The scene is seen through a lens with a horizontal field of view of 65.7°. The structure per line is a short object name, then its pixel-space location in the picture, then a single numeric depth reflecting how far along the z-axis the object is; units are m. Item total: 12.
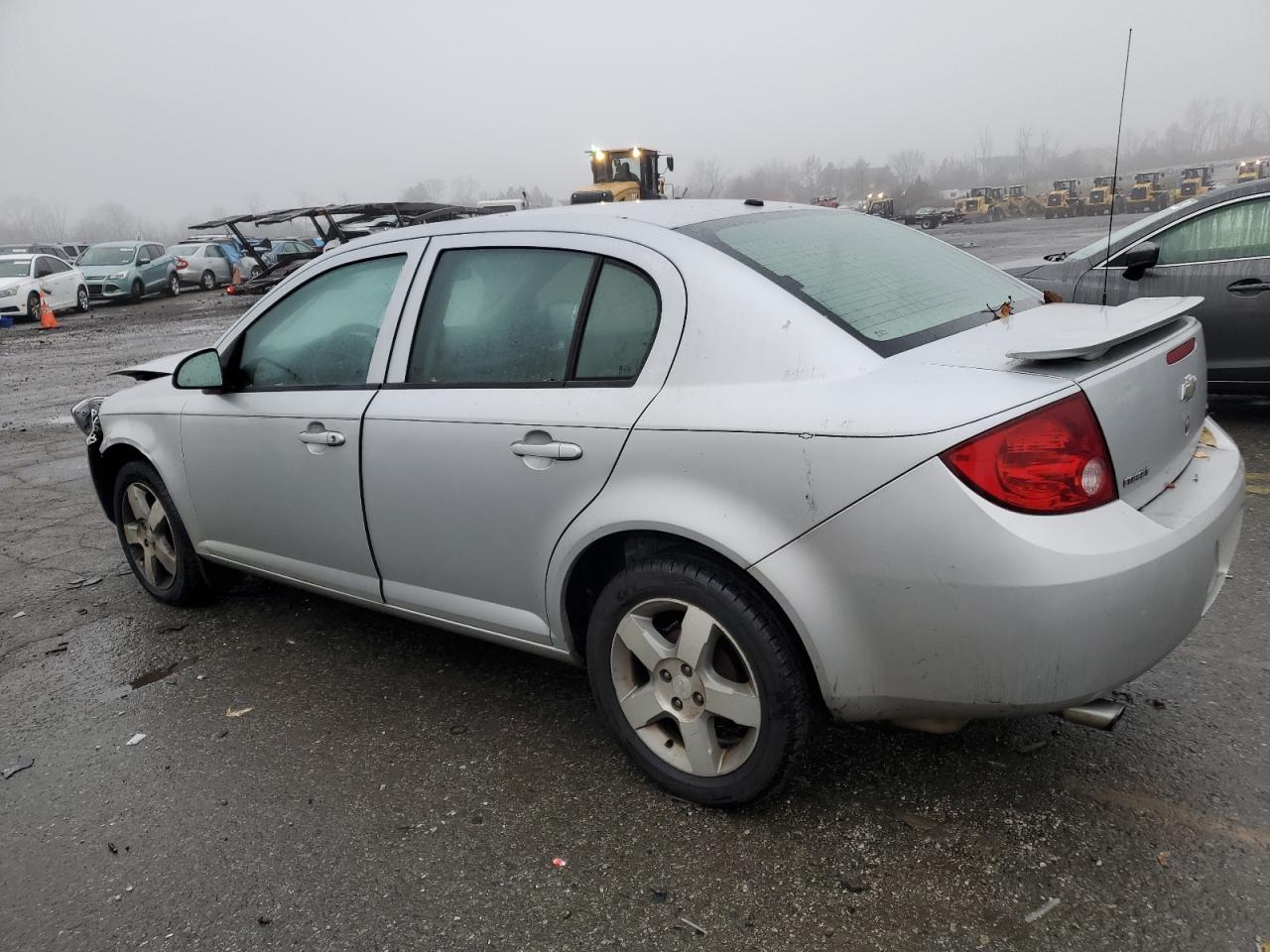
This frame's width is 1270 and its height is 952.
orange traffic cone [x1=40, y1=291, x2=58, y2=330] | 21.08
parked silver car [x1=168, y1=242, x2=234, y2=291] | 29.45
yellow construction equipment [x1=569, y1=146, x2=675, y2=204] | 26.58
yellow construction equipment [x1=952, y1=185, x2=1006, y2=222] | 60.14
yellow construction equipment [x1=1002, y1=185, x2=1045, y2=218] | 61.38
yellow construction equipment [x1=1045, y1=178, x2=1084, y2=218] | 54.03
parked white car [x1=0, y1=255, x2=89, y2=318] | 21.84
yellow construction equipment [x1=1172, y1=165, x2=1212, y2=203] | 53.62
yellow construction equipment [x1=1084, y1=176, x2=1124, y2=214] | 51.94
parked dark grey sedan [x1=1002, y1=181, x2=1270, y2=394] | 5.86
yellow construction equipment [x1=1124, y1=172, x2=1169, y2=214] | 52.88
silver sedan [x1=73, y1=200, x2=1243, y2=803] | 2.15
